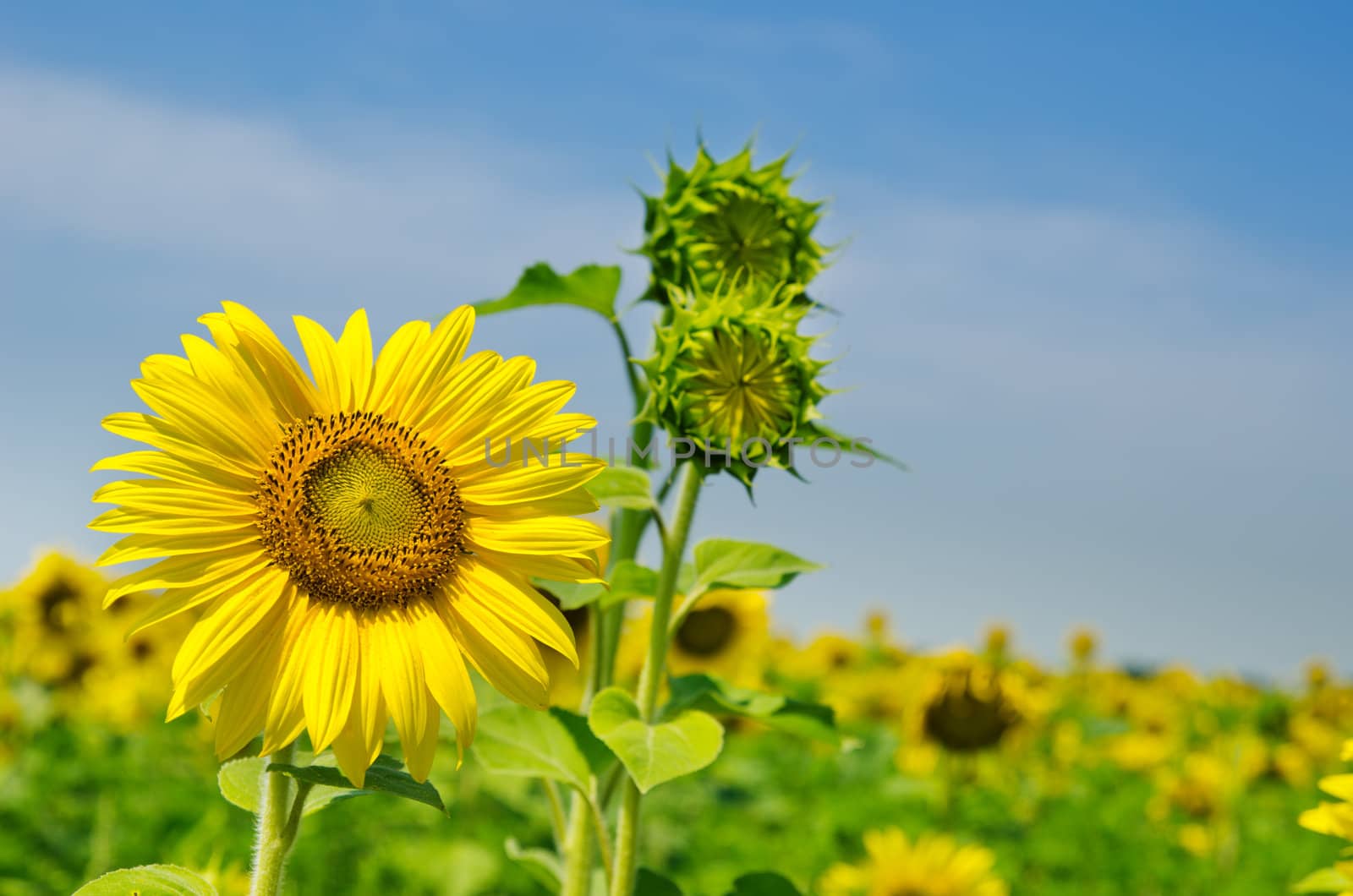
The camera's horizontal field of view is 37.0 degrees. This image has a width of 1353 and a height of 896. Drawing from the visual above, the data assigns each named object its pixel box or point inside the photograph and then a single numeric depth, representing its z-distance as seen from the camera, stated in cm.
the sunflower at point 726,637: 455
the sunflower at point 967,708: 384
